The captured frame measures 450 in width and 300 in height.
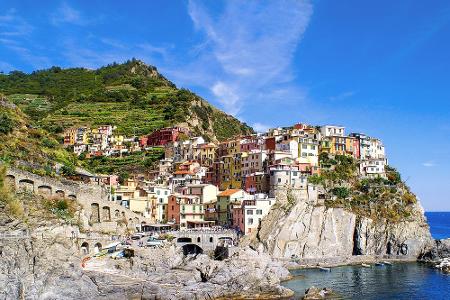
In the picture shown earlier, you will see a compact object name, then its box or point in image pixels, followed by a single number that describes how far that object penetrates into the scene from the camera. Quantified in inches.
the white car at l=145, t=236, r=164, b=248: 2407.7
